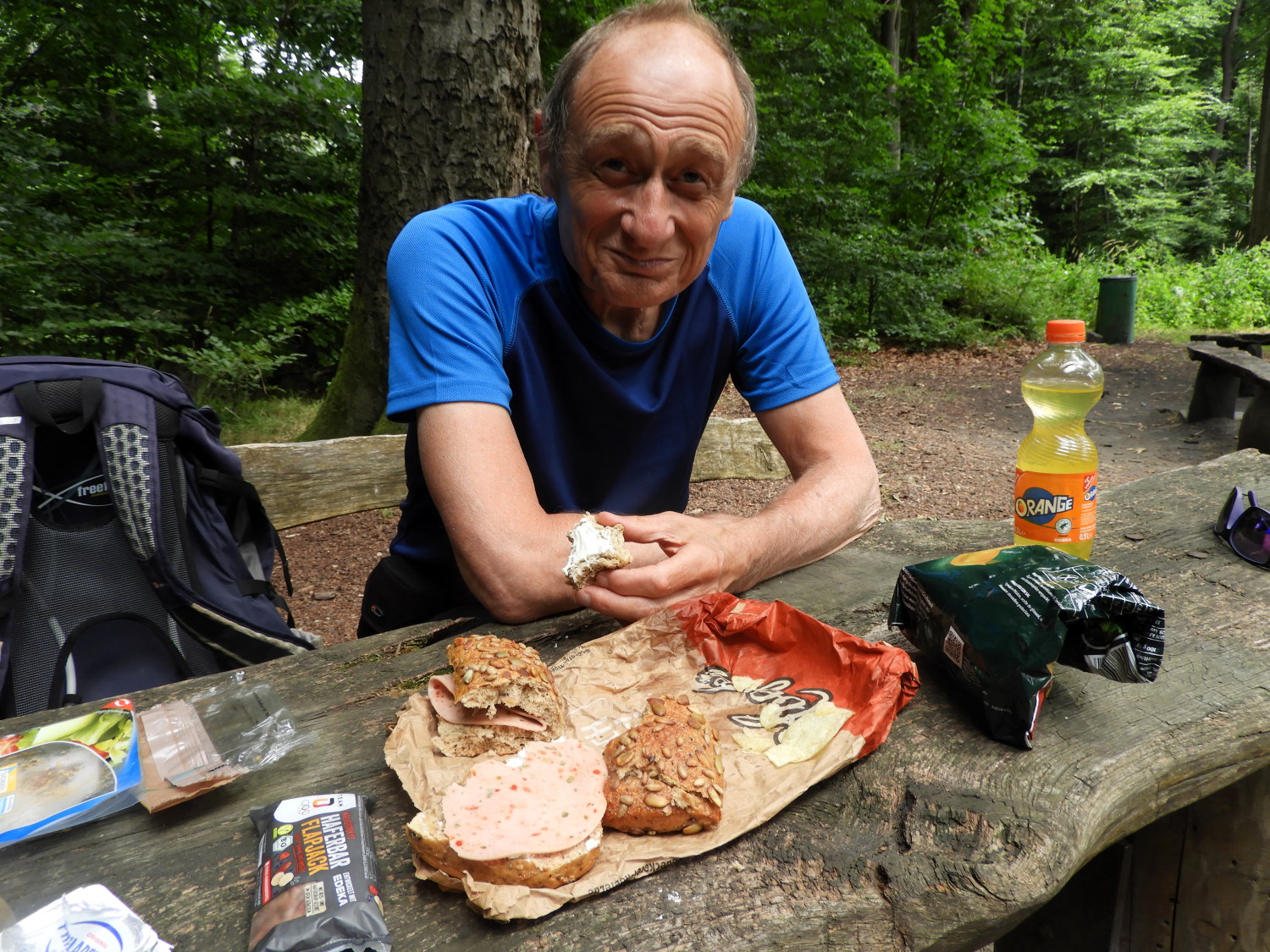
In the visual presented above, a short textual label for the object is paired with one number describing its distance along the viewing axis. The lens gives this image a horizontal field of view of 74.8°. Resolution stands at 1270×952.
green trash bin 10.84
